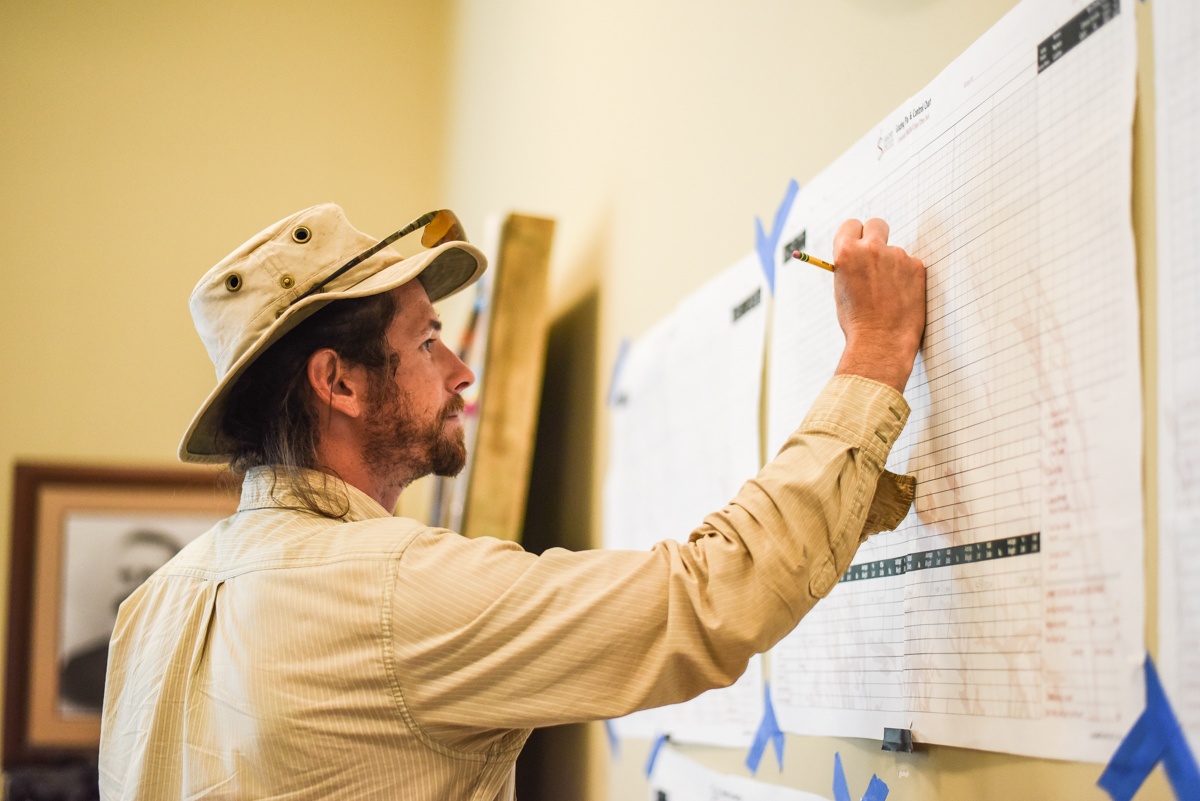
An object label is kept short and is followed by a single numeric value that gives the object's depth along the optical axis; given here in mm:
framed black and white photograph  3023
